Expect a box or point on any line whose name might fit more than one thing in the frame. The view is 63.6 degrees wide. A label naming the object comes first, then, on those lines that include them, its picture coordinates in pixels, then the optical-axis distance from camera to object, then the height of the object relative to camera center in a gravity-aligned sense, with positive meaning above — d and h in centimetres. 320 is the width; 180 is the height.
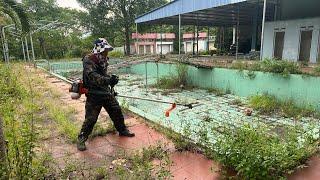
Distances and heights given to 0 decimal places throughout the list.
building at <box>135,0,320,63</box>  1082 +123
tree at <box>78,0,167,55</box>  2628 +328
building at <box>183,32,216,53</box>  3423 +39
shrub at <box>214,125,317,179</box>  259 -115
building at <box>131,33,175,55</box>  3256 +11
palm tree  397 +57
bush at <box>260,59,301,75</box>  737 -72
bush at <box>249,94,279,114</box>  698 -168
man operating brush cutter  364 -54
